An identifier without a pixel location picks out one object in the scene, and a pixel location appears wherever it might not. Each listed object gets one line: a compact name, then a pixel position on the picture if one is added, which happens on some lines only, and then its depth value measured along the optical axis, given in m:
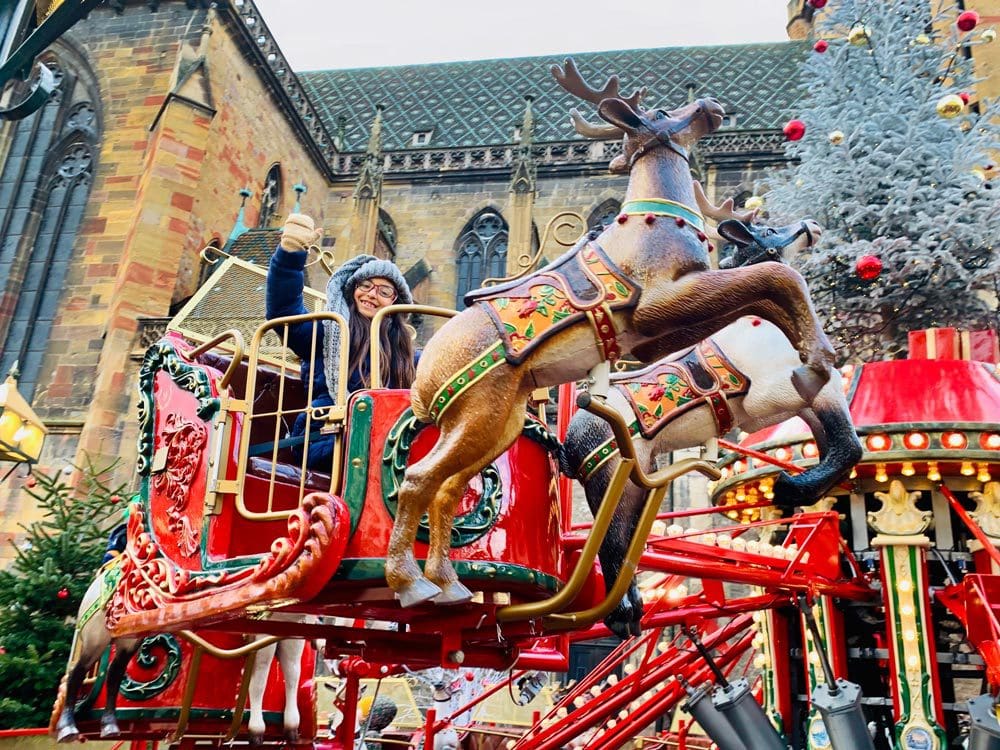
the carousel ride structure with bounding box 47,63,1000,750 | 2.61
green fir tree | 9.07
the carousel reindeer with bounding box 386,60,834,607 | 2.42
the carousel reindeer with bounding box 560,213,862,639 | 2.94
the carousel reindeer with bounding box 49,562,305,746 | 3.84
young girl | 3.44
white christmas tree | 7.59
